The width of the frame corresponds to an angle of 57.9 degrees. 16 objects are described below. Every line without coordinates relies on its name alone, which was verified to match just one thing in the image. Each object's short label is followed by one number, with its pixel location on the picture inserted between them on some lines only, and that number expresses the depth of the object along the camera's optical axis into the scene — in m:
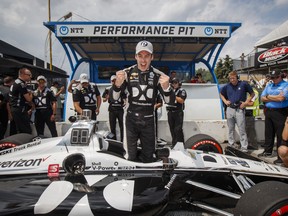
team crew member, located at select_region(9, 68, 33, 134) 4.95
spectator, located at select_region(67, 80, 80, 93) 7.03
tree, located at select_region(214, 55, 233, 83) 40.75
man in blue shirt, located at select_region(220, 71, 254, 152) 5.71
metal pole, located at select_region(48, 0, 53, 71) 17.97
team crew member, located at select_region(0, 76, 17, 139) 5.64
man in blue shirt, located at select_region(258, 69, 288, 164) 4.98
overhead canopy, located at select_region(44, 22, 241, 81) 6.50
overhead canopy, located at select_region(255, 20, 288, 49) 27.33
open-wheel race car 2.26
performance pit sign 6.51
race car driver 2.96
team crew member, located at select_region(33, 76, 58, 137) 5.84
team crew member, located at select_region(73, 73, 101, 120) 5.53
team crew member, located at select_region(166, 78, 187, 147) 5.56
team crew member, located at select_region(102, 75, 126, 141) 5.71
